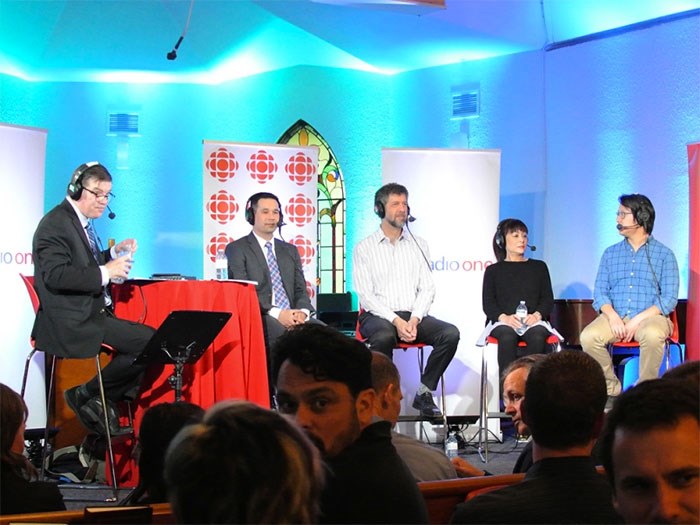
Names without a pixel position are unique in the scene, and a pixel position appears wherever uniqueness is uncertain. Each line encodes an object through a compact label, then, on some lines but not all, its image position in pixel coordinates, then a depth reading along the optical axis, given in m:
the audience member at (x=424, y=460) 2.72
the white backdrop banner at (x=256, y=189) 7.16
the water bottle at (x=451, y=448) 6.16
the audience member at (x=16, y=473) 2.39
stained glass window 9.91
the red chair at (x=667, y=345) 6.22
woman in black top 6.20
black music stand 4.74
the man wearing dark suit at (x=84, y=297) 4.78
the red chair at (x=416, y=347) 6.08
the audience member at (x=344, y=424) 1.87
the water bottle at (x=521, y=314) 6.23
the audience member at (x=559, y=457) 1.87
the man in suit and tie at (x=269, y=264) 6.14
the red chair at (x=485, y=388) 6.17
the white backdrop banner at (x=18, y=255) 6.05
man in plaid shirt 6.10
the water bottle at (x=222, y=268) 6.11
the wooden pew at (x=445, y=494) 2.38
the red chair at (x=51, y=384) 4.71
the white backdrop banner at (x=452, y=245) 6.77
